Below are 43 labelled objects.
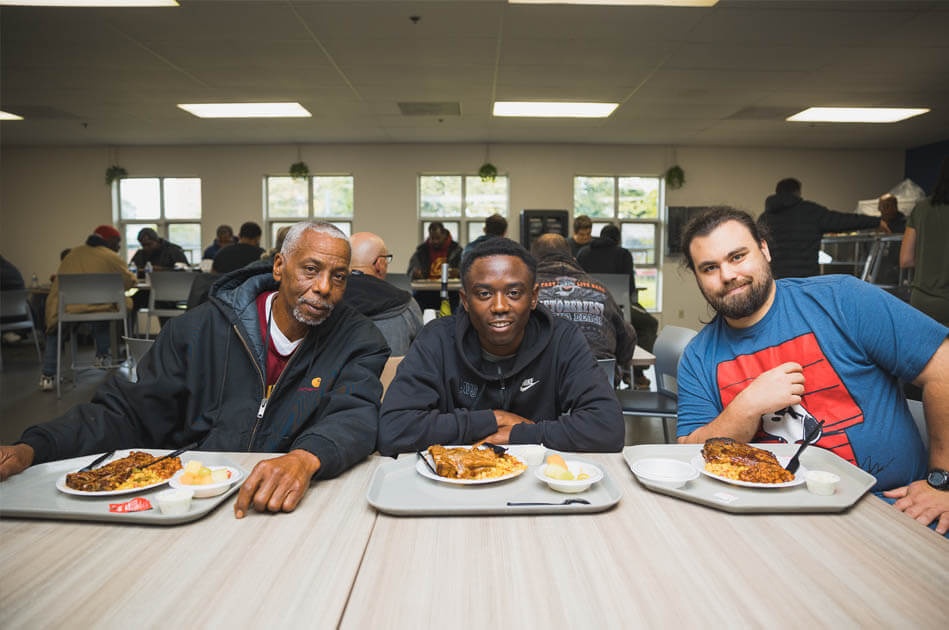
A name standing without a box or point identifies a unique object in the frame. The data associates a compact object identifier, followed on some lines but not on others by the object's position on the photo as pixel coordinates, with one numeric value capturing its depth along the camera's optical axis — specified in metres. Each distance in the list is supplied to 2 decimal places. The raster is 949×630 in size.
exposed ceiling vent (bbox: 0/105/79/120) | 7.35
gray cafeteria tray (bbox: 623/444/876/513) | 1.06
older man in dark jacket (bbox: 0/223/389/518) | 1.68
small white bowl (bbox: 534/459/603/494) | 1.12
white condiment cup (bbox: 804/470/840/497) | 1.11
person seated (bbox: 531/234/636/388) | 3.01
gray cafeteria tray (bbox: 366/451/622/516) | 1.06
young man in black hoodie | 1.57
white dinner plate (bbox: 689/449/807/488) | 1.14
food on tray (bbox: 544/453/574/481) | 1.17
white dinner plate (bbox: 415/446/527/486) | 1.16
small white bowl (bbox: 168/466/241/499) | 1.09
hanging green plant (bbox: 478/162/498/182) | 9.66
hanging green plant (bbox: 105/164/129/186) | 9.82
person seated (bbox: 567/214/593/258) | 6.59
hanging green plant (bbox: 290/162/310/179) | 9.74
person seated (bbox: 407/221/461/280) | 6.89
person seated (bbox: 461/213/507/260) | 5.66
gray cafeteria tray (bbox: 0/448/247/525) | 1.02
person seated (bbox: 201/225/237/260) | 7.70
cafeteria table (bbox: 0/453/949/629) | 0.76
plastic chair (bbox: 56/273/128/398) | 5.54
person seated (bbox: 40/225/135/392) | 5.76
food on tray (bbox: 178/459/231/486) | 1.12
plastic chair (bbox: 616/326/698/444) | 2.96
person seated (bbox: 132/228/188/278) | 8.16
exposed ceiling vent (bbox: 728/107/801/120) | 7.36
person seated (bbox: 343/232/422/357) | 2.51
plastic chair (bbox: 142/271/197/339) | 6.02
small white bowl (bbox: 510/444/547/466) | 1.35
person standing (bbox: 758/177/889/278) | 5.11
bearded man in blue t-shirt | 1.45
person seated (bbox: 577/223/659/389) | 6.02
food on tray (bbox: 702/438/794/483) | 1.18
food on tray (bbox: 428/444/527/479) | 1.21
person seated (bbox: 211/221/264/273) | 5.54
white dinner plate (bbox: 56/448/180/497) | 1.08
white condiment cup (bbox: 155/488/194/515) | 1.01
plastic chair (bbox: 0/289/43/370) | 6.18
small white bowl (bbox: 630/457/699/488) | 1.16
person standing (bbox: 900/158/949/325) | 3.24
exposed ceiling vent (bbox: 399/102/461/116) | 7.26
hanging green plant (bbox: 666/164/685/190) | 9.77
